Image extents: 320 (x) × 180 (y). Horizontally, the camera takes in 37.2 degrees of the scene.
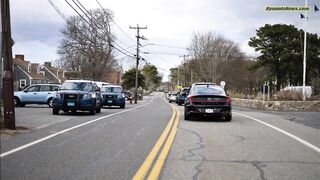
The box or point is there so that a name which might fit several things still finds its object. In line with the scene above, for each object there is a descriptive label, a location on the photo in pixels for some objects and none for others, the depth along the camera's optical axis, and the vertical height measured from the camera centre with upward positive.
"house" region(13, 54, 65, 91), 76.25 +2.19
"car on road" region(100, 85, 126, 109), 31.19 -0.87
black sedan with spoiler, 18.36 -0.82
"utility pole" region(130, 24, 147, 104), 65.36 +7.20
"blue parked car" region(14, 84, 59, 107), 30.22 -0.61
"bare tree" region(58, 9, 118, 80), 69.75 +5.94
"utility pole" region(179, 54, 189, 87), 106.32 +2.76
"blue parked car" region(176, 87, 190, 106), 44.50 -1.53
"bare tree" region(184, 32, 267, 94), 80.79 +3.38
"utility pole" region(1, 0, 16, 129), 13.49 +0.35
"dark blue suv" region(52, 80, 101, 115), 21.31 -0.67
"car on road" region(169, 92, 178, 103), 60.55 -1.78
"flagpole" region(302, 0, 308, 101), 34.62 -0.86
